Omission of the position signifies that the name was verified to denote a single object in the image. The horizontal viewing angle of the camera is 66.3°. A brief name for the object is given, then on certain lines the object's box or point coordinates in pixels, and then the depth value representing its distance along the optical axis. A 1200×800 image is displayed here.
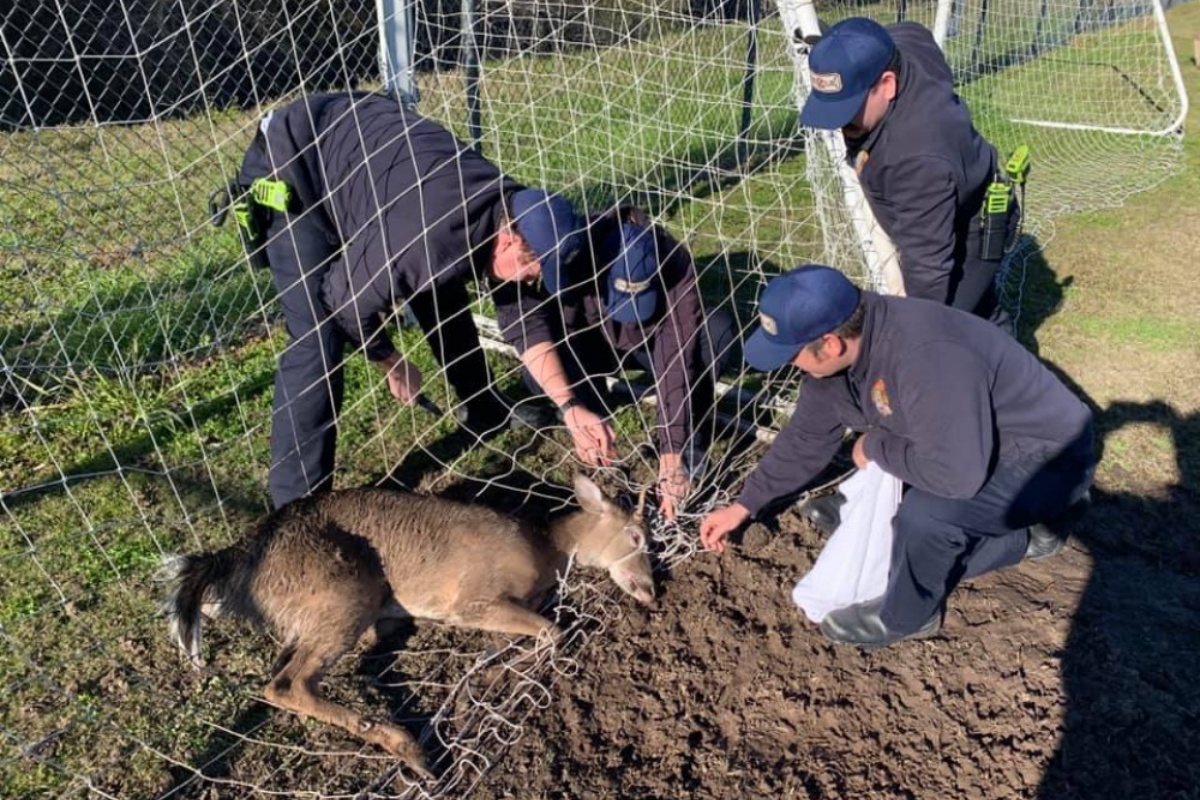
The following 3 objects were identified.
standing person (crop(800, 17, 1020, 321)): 3.85
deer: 3.40
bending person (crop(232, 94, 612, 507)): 3.65
